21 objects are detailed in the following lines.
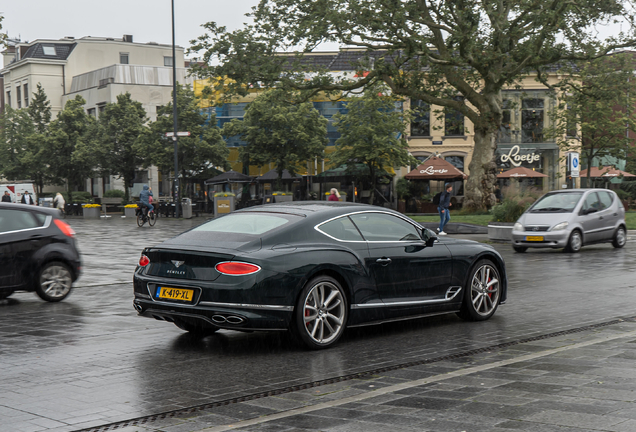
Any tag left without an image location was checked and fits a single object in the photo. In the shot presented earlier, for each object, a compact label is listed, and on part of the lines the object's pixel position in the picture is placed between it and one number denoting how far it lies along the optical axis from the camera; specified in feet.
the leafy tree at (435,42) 82.99
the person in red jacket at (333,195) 82.40
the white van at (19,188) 174.91
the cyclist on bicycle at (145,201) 114.01
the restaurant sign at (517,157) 170.81
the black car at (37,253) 34.88
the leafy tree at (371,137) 148.87
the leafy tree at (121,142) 182.09
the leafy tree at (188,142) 168.14
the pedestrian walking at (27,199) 150.05
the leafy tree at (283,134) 163.32
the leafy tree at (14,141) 212.43
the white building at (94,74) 224.94
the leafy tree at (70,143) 190.29
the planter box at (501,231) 76.23
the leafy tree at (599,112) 96.99
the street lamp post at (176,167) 134.82
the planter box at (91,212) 160.96
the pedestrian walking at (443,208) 84.07
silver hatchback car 64.13
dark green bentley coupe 22.93
